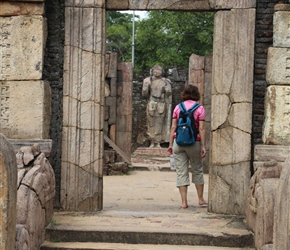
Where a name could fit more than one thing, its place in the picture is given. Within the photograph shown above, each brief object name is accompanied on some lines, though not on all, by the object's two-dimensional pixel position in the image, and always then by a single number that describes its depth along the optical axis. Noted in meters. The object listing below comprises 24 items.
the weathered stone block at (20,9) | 6.02
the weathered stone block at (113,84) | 12.89
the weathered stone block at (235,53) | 6.04
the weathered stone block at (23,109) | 6.02
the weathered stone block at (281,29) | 5.84
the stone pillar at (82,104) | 6.14
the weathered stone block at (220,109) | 6.07
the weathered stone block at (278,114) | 5.79
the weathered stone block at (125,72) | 13.09
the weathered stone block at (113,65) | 12.80
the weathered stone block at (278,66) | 5.81
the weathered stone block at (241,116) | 6.04
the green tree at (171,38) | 24.64
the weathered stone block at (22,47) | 6.03
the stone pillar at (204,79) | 12.56
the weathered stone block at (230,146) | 6.05
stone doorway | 6.05
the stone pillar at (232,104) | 6.04
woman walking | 6.52
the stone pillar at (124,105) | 13.07
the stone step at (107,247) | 5.03
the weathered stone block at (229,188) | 6.07
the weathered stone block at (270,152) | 5.61
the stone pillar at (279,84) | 5.80
